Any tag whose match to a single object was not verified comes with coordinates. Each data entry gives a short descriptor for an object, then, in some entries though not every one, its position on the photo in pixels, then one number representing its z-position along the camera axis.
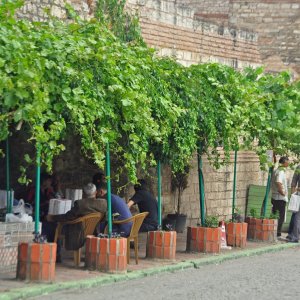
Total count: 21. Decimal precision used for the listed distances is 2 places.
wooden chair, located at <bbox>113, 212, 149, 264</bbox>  15.09
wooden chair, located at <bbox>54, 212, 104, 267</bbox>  14.63
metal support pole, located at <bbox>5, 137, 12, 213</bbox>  15.16
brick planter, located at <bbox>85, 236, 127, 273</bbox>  14.11
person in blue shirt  15.27
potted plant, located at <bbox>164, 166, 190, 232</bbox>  22.08
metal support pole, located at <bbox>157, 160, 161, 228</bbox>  16.42
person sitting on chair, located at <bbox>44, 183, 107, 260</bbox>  14.67
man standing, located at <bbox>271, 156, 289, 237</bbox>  21.19
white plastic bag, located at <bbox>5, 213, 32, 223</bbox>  14.52
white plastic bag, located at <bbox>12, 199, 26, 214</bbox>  15.64
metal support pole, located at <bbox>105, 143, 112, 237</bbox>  14.29
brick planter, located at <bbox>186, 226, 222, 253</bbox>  17.64
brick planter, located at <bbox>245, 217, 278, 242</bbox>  20.80
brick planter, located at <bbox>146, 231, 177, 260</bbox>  16.14
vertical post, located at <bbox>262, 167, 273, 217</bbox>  21.19
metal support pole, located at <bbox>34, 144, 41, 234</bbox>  13.10
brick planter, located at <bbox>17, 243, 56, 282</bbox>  12.63
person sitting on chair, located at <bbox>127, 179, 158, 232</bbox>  17.75
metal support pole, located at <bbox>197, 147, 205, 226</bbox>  18.29
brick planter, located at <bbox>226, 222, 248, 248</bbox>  19.17
